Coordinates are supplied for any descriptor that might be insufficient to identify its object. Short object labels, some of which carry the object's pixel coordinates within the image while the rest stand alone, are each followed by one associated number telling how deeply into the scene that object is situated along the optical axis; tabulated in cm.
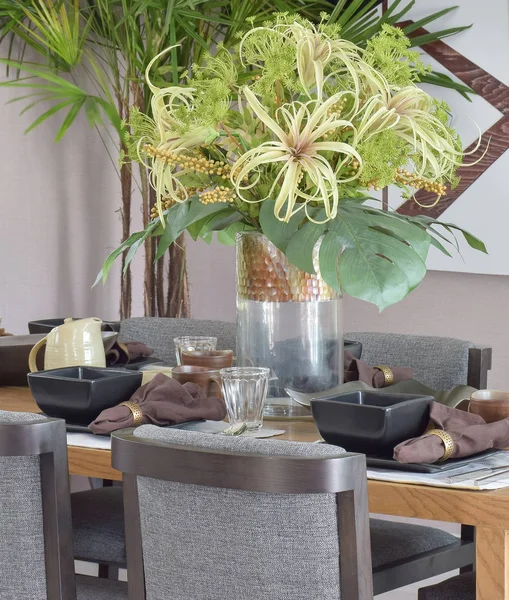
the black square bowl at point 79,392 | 270
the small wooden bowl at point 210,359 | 294
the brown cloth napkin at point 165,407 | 264
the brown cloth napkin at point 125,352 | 322
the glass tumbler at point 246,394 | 267
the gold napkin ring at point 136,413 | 265
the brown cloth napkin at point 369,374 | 293
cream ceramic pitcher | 303
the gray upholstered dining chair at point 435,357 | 326
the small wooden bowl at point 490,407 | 261
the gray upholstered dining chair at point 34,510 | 234
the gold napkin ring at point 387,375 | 294
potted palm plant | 454
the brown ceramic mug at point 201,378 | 282
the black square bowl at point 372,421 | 246
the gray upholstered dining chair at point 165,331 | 365
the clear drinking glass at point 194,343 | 310
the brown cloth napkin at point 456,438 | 243
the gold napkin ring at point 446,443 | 244
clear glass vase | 282
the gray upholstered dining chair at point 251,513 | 214
